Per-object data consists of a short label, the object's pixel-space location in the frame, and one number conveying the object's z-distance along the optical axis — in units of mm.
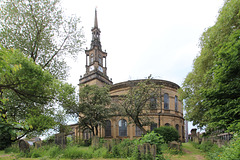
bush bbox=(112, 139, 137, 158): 10401
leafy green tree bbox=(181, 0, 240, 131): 9250
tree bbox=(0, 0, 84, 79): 14578
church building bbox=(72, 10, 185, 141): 25781
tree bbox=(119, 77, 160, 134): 15531
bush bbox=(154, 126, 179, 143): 15797
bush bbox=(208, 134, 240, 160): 5402
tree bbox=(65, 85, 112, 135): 20609
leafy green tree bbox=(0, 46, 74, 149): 11672
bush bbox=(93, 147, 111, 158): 10808
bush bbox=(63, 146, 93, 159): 10781
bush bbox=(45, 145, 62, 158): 11203
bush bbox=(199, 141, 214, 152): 14405
